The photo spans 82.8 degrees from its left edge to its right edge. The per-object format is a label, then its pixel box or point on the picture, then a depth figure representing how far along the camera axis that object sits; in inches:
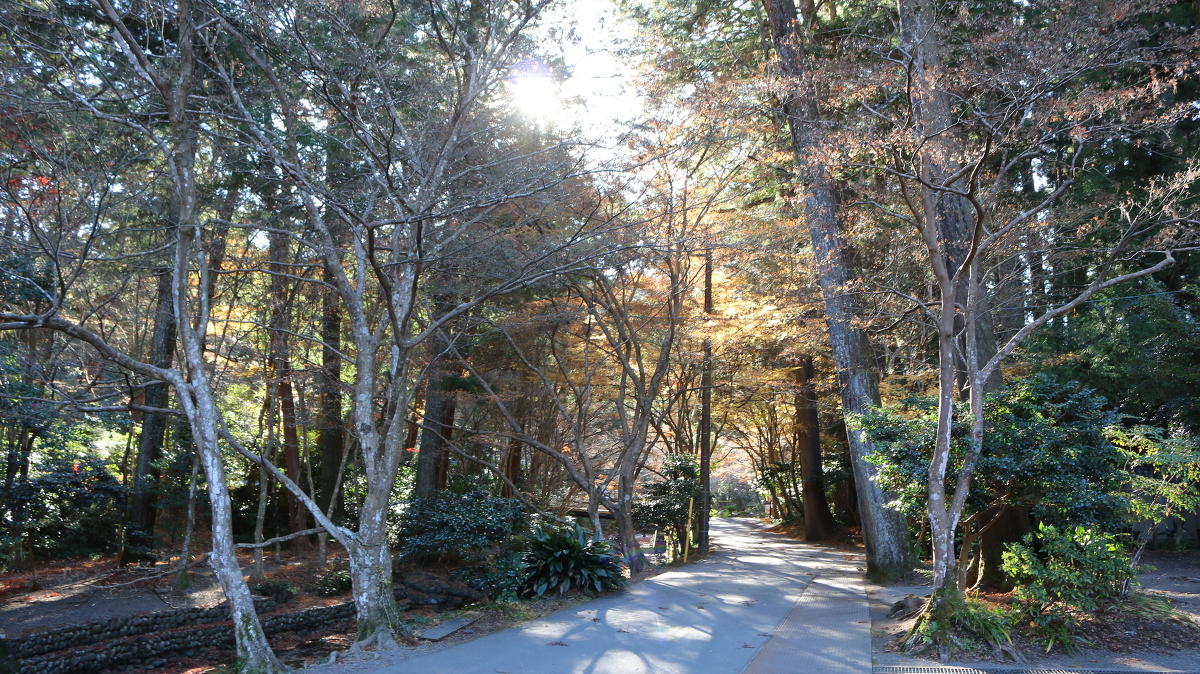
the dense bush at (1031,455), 252.4
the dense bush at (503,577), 360.8
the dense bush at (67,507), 414.3
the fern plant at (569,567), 370.6
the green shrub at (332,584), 457.7
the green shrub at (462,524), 405.4
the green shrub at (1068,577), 237.0
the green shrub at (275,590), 428.5
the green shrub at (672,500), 585.3
